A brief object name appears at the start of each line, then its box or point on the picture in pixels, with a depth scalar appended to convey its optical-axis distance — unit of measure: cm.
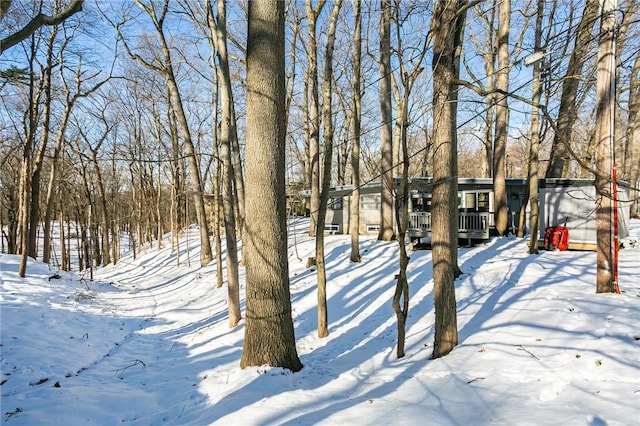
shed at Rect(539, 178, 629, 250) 1153
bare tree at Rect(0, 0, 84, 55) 342
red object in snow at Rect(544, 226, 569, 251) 1157
